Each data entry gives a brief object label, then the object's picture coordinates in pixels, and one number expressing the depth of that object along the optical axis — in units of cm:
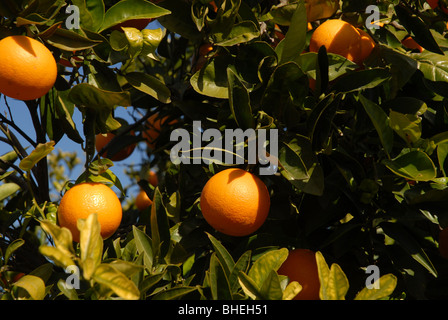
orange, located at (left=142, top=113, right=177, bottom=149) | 201
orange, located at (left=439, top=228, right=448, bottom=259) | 170
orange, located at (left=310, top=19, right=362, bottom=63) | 171
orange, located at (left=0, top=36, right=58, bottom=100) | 161
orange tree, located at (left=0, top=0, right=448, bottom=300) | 163
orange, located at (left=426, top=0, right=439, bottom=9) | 177
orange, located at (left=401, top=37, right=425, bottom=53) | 182
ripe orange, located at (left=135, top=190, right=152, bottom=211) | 213
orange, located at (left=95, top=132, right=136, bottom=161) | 202
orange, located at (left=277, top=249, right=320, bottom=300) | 166
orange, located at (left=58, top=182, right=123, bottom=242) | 164
